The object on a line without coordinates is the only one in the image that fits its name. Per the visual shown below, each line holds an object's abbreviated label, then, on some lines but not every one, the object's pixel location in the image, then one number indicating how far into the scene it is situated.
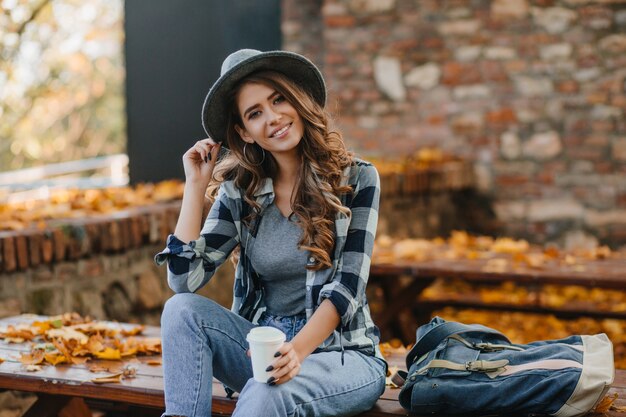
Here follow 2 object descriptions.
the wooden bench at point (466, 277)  3.89
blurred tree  10.86
